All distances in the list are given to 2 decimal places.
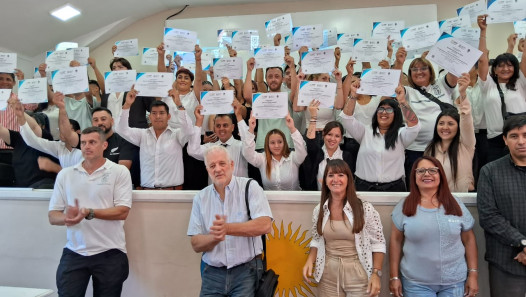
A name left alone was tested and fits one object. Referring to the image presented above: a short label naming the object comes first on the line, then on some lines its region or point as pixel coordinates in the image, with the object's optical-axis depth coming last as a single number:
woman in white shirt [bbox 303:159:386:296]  2.23
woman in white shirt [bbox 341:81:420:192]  2.96
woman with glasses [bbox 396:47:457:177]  3.33
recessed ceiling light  6.47
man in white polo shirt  2.41
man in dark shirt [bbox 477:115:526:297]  2.15
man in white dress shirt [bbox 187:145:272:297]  2.19
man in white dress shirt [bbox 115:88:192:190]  3.22
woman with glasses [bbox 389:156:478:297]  2.20
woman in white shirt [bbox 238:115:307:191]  3.09
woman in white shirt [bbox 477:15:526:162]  3.31
